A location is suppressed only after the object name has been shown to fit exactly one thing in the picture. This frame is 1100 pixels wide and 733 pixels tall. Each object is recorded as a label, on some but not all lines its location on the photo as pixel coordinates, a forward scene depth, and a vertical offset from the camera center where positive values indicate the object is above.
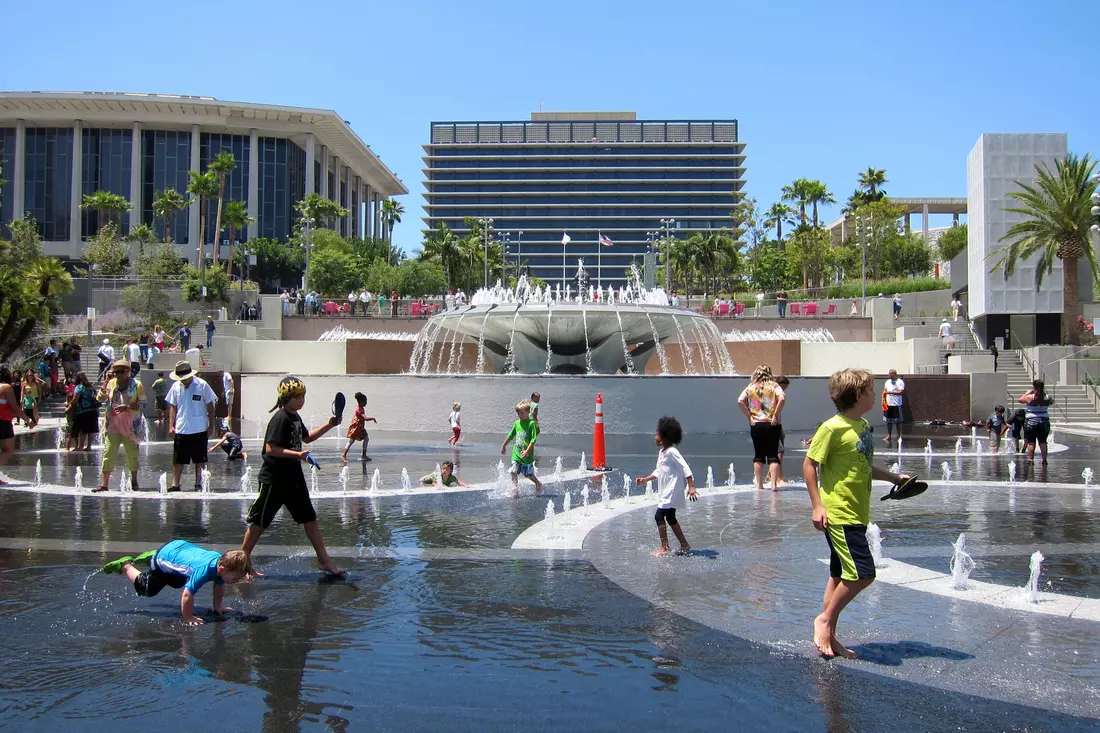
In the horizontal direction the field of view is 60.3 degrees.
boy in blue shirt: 5.43 -1.04
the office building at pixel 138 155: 82.00 +21.44
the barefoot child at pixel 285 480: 6.48 -0.59
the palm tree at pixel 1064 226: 34.75 +6.30
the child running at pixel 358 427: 14.65 -0.51
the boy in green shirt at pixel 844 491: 4.75 -0.49
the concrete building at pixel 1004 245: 38.16 +6.36
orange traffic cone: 12.94 -0.76
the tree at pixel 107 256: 64.19 +9.41
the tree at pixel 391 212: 109.62 +21.19
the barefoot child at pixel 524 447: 10.75 -0.60
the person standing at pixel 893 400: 19.92 -0.09
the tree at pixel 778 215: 94.06 +18.03
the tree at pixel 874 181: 82.88 +18.83
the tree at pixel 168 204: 75.94 +15.27
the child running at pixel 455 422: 17.11 -0.51
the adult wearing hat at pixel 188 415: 10.33 -0.24
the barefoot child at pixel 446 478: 11.52 -1.03
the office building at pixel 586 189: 152.12 +33.61
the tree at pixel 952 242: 84.07 +13.75
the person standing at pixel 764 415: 10.95 -0.23
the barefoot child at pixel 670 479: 7.29 -0.66
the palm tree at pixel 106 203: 76.25 +15.57
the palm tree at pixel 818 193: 81.94 +17.52
